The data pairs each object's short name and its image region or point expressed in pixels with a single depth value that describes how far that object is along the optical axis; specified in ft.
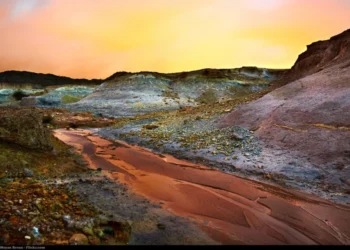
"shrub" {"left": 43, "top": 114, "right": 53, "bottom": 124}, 88.84
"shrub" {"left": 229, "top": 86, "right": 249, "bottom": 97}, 183.42
